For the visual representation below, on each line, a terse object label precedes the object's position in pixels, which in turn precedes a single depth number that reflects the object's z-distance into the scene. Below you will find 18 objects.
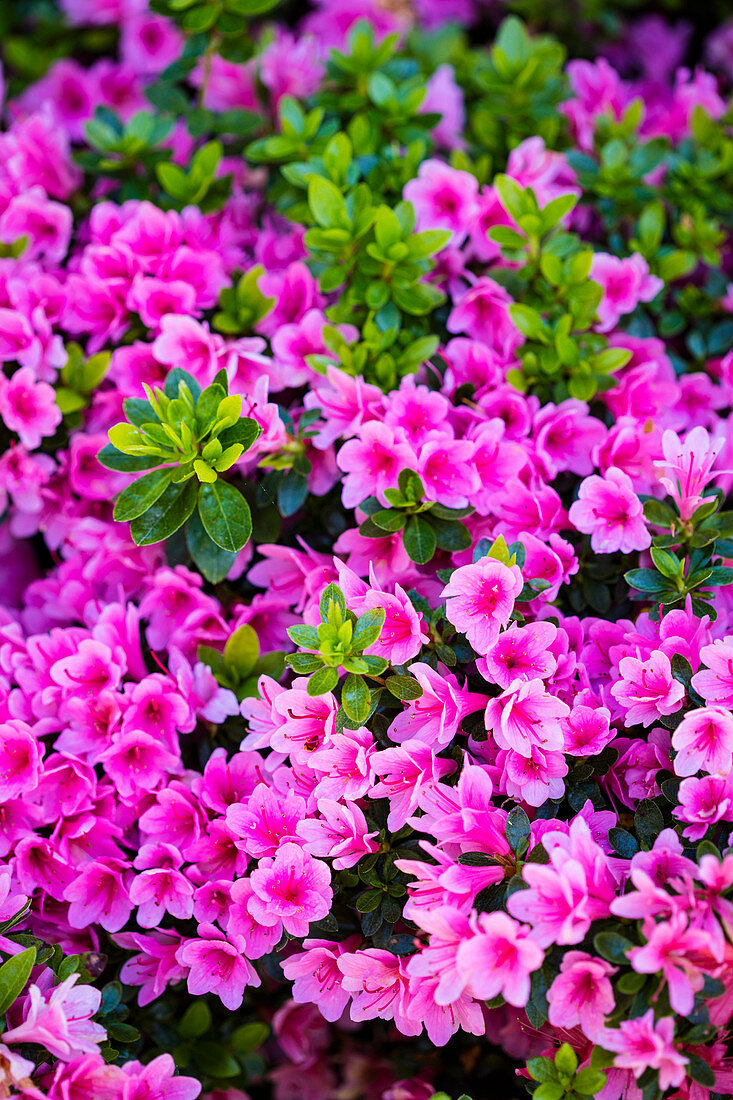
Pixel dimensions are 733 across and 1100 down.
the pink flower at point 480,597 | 1.11
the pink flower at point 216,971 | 1.12
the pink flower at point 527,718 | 1.09
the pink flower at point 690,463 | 1.14
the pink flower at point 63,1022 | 1.07
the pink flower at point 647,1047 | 1.05
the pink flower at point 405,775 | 1.10
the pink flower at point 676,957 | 1.05
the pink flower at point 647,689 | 1.10
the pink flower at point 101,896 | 1.14
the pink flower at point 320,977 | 1.12
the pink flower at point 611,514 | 1.15
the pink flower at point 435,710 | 1.11
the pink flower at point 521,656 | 1.11
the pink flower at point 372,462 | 1.15
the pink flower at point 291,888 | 1.10
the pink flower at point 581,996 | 1.06
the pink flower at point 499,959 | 1.05
